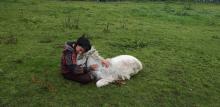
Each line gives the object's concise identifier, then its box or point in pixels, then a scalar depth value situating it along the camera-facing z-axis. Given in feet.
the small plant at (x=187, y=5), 57.91
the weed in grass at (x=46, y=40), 33.60
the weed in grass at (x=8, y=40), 32.36
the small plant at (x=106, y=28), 38.37
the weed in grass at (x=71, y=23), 39.09
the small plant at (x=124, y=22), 41.04
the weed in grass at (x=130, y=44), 33.19
